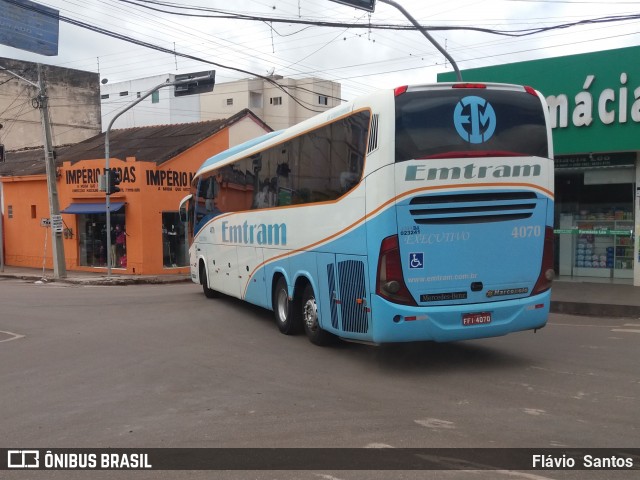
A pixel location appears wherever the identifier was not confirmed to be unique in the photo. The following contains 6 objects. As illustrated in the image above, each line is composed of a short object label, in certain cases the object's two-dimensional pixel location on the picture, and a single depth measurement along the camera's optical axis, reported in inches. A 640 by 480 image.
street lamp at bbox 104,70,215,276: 722.2
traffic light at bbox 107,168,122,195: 880.9
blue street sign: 584.7
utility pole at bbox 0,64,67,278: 880.3
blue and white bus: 288.4
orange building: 987.3
